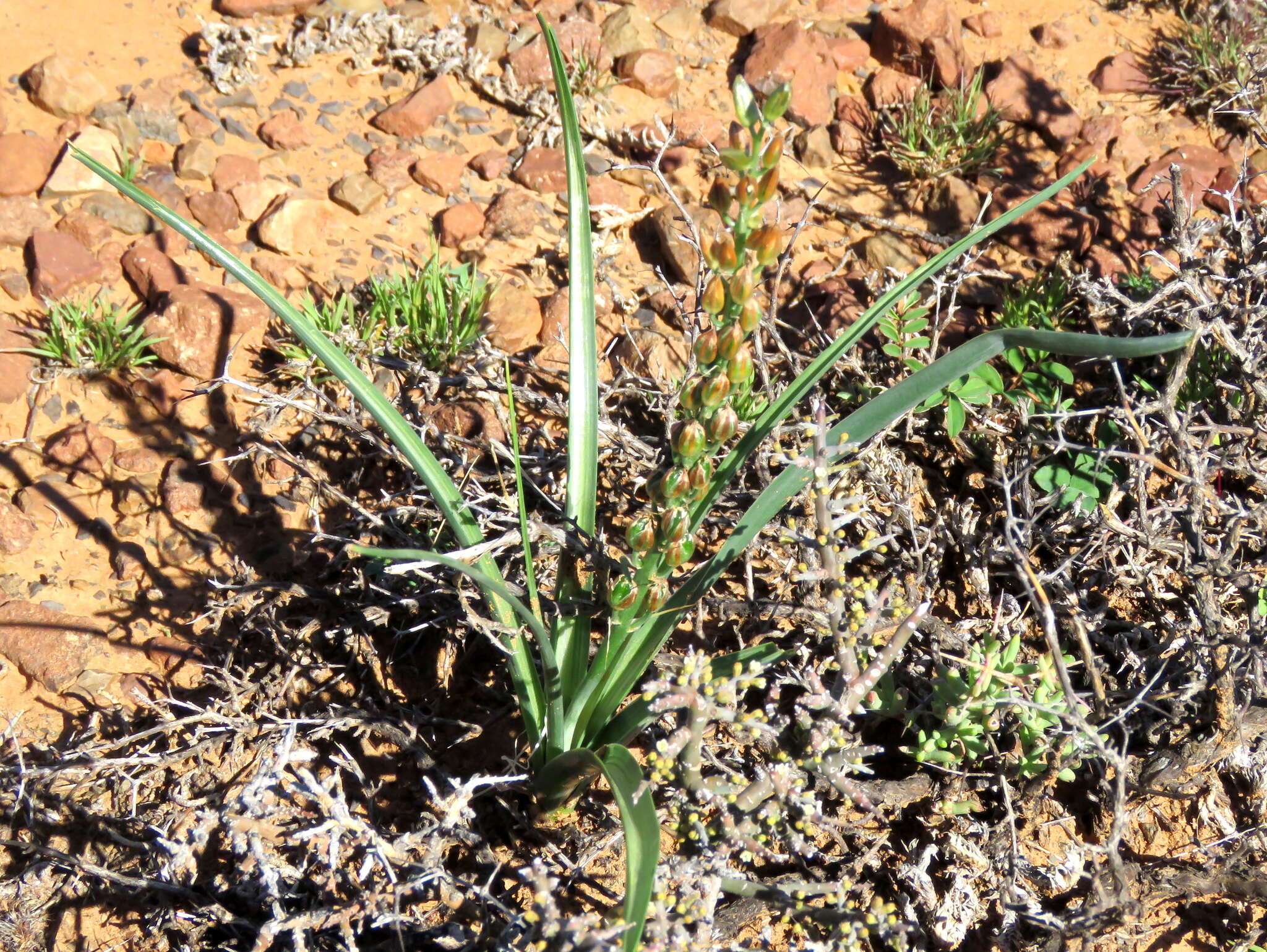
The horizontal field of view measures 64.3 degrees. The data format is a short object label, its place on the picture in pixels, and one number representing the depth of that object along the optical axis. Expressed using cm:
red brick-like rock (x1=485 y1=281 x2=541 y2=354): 305
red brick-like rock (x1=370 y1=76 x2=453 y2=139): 361
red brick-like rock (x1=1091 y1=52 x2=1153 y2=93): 378
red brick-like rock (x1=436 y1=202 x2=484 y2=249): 334
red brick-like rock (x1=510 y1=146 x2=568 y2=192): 348
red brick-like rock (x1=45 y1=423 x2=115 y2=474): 276
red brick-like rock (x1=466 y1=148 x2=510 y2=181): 353
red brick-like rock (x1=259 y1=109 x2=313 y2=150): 354
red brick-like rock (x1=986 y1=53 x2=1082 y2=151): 364
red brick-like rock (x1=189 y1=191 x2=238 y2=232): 329
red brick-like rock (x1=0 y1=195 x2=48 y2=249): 314
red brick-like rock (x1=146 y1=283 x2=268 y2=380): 293
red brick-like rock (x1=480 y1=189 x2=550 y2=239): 335
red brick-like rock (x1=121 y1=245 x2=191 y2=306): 309
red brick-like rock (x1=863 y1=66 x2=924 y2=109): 371
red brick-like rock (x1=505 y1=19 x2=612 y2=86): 372
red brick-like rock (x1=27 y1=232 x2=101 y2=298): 304
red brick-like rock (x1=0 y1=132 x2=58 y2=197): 324
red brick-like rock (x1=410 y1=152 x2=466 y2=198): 347
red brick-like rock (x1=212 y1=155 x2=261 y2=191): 338
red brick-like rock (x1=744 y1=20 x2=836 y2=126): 366
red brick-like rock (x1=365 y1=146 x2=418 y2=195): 348
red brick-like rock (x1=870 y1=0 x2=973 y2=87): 373
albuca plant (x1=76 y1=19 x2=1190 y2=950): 138
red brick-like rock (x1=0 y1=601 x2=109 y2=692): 244
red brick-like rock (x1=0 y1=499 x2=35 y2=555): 261
